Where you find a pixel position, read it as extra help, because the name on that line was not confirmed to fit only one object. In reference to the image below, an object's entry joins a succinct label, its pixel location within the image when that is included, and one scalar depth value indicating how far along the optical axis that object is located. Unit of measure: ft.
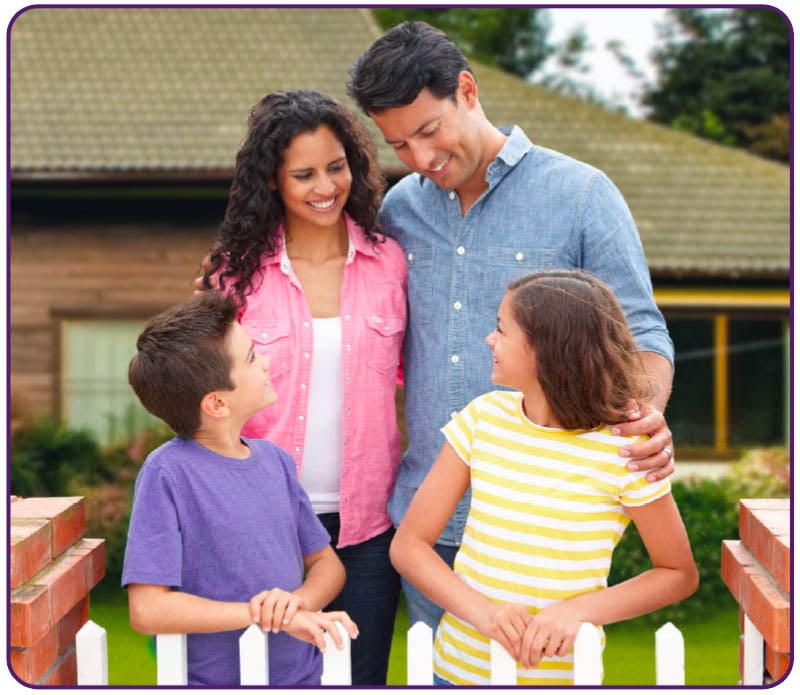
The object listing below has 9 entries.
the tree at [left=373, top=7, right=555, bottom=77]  77.00
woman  9.01
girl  7.27
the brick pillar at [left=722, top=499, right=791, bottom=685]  6.91
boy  7.27
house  33.35
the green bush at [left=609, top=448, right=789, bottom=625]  23.04
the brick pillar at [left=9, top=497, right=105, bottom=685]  7.11
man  8.85
